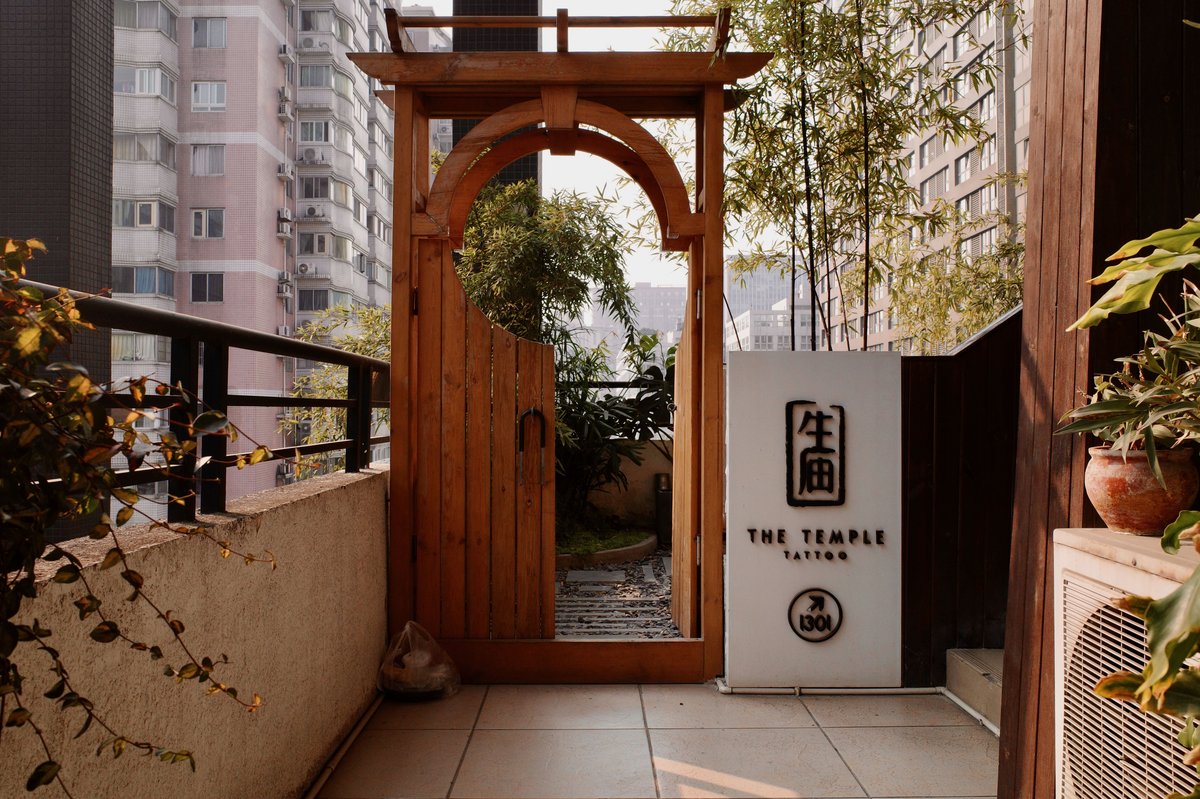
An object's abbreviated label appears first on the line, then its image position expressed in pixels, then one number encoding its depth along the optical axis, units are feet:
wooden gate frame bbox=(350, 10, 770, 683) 11.35
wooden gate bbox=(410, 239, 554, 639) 11.65
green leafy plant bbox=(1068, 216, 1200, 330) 3.67
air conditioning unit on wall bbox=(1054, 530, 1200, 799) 4.66
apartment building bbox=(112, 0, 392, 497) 50.80
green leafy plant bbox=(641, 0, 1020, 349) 12.00
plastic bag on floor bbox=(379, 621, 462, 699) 10.75
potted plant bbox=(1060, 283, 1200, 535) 4.86
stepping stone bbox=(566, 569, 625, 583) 17.25
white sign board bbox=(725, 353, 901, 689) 11.19
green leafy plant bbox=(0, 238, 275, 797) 2.72
